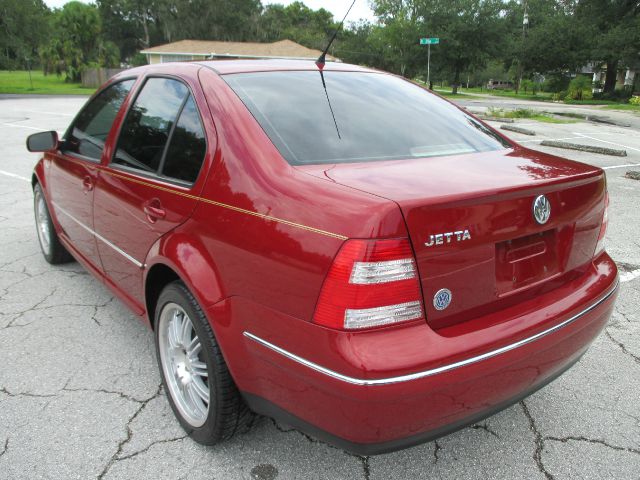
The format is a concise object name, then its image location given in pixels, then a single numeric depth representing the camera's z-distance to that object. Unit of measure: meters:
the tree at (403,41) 53.22
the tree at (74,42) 45.50
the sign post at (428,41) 34.70
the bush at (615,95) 44.27
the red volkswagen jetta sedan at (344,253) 1.58
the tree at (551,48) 47.80
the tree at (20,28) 38.31
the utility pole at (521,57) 49.90
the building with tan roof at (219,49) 47.91
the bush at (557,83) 51.78
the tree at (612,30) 41.81
